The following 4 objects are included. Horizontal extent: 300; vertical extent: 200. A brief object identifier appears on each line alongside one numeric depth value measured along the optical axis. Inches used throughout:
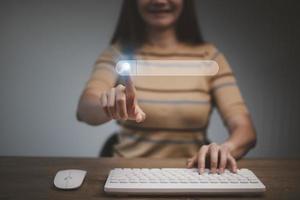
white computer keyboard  37.4
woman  56.9
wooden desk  37.8
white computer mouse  38.6
